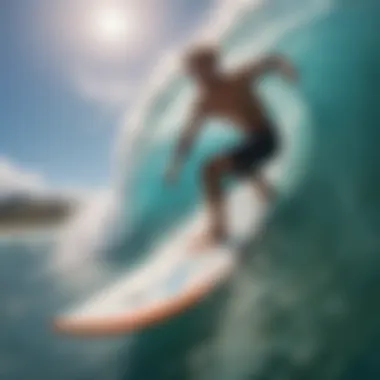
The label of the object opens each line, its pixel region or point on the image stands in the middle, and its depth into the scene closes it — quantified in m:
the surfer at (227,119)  3.10
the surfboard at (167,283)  3.02
